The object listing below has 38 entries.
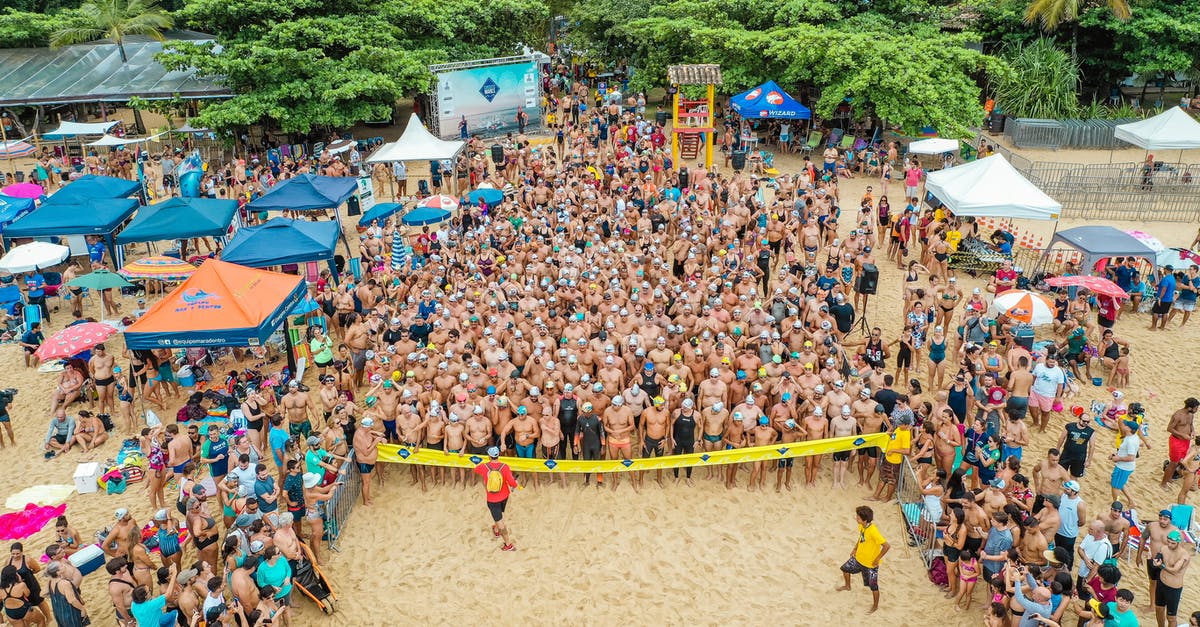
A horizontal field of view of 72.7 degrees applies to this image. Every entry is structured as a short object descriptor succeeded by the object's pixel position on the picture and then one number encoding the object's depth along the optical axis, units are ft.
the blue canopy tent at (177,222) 54.34
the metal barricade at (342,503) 32.68
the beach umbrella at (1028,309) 41.34
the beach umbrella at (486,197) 64.03
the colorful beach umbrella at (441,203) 61.87
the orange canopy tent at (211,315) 39.73
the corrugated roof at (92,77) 95.86
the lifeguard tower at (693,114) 79.71
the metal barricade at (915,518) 31.14
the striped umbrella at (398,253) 56.18
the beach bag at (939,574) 29.94
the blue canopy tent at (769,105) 83.71
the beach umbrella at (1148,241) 49.19
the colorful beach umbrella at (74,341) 40.70
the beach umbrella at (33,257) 53.06
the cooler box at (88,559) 29.40
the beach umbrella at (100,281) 49.06
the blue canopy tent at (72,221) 55.26
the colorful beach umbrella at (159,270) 48.91
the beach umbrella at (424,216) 59.98
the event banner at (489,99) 89.20
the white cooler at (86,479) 36.17
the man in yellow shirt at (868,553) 27.63
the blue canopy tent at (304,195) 58.54
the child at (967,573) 28.22
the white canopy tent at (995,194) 53.67
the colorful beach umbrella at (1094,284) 43.55
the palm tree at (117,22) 101.19
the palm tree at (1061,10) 90.27
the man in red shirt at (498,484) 31.82
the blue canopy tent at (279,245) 48.55
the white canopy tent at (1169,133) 73.67
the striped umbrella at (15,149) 86.57
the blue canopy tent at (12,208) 62.59
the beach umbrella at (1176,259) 50.72
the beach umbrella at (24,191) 67.21
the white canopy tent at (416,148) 72.49
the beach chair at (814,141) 87.92
